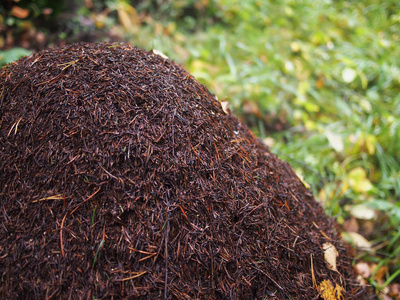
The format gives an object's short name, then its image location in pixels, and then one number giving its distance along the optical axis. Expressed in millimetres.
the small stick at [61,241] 351
